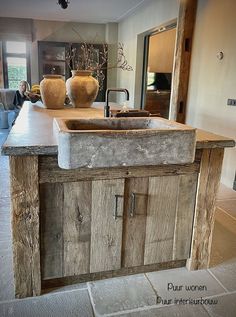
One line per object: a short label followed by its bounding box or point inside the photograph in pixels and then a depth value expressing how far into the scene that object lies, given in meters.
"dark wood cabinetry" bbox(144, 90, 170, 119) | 6.39
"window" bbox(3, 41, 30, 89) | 7.27
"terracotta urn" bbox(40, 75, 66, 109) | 2.50
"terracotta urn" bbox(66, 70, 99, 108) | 2.56
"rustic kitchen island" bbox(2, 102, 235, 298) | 1.37
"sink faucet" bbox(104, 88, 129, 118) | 2.02
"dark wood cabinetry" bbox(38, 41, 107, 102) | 7.06
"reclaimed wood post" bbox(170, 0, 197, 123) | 3.81
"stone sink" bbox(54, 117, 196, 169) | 1.25
